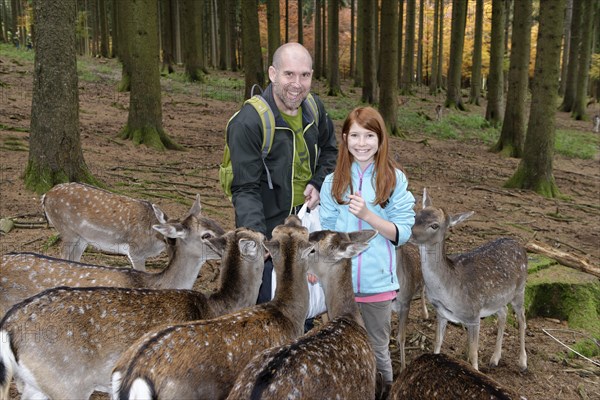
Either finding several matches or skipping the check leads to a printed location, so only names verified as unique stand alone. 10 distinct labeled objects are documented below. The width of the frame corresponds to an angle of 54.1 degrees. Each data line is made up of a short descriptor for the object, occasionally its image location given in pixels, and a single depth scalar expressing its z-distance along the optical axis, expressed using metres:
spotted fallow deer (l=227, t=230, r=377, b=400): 2.93
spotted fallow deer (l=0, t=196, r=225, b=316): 4.55
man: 4.12
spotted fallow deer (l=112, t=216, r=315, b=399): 3.04
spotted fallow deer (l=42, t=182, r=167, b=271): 6.63
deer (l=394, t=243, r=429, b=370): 5.35
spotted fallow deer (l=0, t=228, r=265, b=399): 3.51
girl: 4.00
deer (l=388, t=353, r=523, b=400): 3.22
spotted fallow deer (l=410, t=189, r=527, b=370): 5.21
